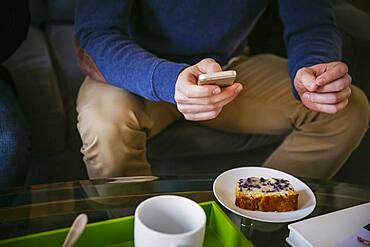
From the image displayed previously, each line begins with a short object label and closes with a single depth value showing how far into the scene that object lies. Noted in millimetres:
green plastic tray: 833
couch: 1366
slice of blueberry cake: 943
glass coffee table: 934
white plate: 943
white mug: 734
